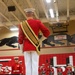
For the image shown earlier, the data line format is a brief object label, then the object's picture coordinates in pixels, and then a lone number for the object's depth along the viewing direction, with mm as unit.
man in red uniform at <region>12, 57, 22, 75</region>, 10348
